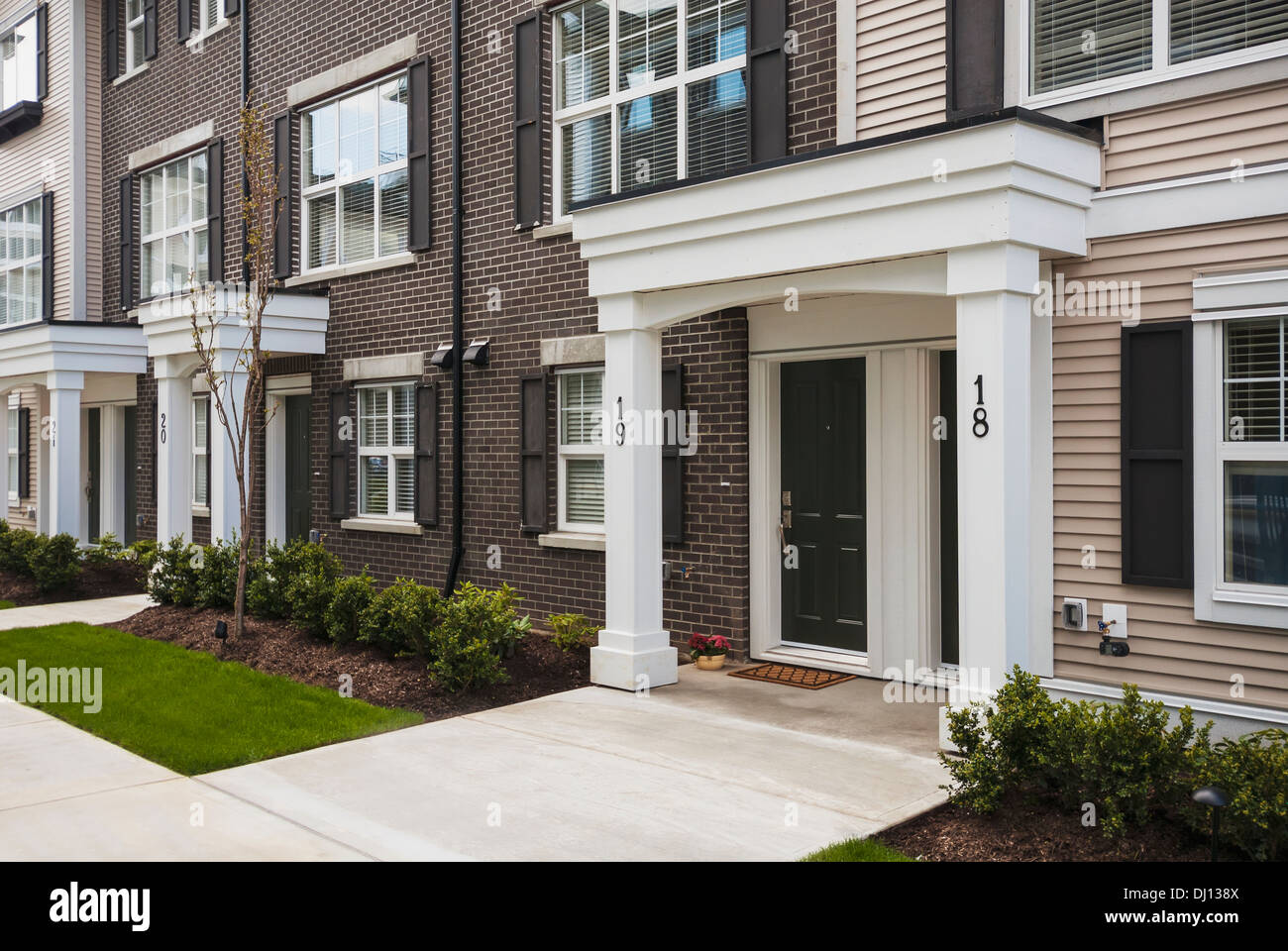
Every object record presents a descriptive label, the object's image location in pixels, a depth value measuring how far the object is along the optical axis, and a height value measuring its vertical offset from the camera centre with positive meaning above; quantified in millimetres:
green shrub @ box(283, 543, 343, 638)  9852 -1113
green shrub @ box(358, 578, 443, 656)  8789 -1262
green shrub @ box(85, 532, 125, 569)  14602 -1121
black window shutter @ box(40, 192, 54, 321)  18297 +3601
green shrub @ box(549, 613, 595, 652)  9271 -1429
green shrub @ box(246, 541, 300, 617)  10625 -1138
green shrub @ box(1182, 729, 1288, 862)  4363 -1354
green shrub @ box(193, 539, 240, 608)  11164 -1152
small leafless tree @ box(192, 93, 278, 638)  9609 +1606
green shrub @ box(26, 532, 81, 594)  13383 -1172
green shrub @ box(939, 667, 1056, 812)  5211 -1399
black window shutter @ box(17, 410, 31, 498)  19172 +247
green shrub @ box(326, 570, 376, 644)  9422 -1239
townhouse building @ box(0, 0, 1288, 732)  6086 +1092
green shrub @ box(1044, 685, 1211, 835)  4859 -1351
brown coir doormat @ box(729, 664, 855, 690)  8414 -1680
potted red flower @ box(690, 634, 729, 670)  8969 -1548
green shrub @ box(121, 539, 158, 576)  12227 -969
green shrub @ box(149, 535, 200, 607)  11523 -1173
